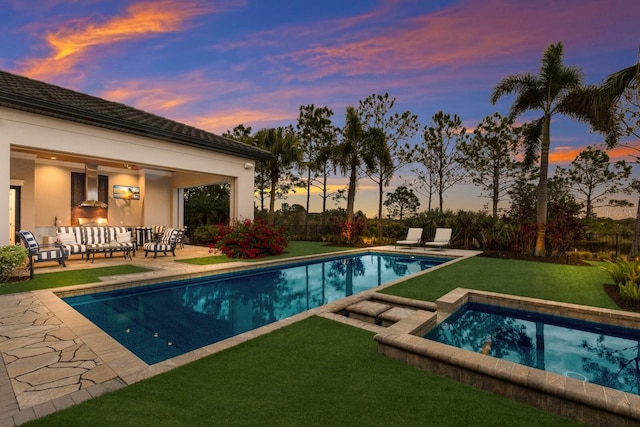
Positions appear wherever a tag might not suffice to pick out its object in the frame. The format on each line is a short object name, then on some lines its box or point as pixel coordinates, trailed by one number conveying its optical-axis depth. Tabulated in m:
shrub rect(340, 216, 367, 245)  16.61
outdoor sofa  9.44
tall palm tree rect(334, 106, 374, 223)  17.09
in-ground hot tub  2.34
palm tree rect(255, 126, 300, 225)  18.47
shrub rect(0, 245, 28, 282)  6.62
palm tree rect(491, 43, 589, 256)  11.33
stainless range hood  13.04
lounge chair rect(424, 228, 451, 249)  13.17
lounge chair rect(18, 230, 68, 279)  7.38
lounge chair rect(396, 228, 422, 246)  13.62
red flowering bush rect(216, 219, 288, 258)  11.03
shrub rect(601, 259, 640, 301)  5.52
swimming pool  4.43
